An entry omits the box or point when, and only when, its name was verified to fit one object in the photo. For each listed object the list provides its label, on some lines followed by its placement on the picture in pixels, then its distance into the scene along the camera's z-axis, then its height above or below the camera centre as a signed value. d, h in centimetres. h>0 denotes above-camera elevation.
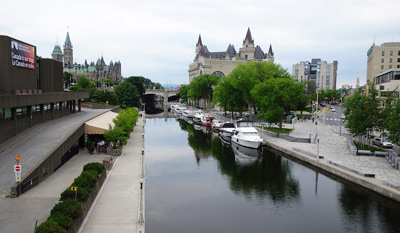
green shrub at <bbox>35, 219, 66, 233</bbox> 1345 -557
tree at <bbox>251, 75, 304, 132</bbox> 5303 +42
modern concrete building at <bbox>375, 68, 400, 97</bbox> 7169 +496
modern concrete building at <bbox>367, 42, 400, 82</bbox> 10938 +1485
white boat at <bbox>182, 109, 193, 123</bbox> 9328 -533
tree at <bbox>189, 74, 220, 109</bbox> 11470 +460
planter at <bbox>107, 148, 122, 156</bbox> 3446 -599
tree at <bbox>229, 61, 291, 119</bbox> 7294 +574
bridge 16475 +262
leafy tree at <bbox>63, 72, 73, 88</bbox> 14155 +832
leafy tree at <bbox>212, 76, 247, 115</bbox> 7686 +108
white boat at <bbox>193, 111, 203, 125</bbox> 8128 -531
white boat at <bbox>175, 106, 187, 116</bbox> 11042 -447
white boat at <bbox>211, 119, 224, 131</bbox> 6812 -567
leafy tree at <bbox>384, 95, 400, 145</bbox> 3001 -201
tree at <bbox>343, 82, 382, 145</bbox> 3759 -162
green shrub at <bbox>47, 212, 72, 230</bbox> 1434 -560
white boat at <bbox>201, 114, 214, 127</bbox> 7398 -517
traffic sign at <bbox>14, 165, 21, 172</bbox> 1850 -423
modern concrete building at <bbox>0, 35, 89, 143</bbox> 2795 +68
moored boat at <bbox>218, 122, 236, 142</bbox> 5562 -576
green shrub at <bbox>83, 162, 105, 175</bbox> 2376 -529
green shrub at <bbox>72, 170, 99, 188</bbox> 1954 -525
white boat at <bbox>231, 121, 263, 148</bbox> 4458 -534
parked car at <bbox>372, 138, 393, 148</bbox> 4084 -543
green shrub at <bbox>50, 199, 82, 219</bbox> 1544 -550
